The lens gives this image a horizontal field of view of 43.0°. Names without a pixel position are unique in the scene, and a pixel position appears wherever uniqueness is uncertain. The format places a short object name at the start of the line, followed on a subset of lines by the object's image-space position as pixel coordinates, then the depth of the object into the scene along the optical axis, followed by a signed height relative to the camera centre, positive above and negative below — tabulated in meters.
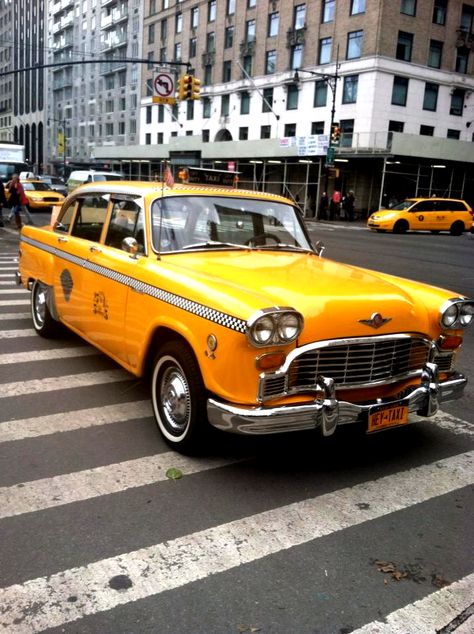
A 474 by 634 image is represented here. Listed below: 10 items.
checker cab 3.59 -0.90
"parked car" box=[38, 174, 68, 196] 35.66 -0.94
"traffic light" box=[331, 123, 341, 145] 33.97 +2.86
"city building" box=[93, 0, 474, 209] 40.44 +6.95
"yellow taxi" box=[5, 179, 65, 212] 27.28 -1.31
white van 29.08 -0.31
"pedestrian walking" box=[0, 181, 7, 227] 18.11 -0.91
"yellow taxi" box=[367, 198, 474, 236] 28.72 -1.31
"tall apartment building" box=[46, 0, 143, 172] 69.19 +11.38
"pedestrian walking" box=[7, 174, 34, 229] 18.60 -0.98
